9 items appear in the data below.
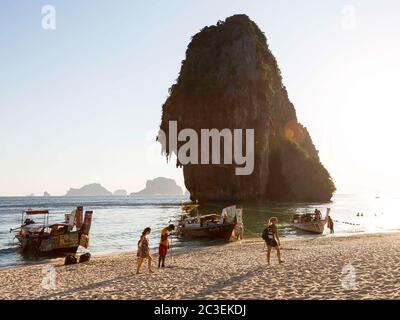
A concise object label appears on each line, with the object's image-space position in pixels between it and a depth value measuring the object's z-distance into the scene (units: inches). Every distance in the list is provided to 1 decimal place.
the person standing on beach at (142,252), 689.0
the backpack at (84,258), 965.8
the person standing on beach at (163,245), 729.6
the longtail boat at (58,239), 1248.2
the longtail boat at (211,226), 1467.8
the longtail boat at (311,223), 1720.0
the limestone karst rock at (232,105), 4180.6
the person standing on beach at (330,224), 1764.9
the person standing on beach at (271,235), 674.5
